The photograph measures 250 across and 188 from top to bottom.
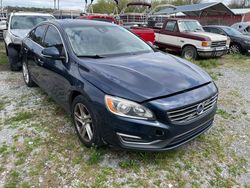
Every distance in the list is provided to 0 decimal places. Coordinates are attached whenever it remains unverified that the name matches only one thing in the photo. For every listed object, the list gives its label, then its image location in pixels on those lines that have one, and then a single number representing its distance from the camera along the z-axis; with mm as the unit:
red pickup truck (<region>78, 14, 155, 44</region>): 7116
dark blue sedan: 1962
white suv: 5459
